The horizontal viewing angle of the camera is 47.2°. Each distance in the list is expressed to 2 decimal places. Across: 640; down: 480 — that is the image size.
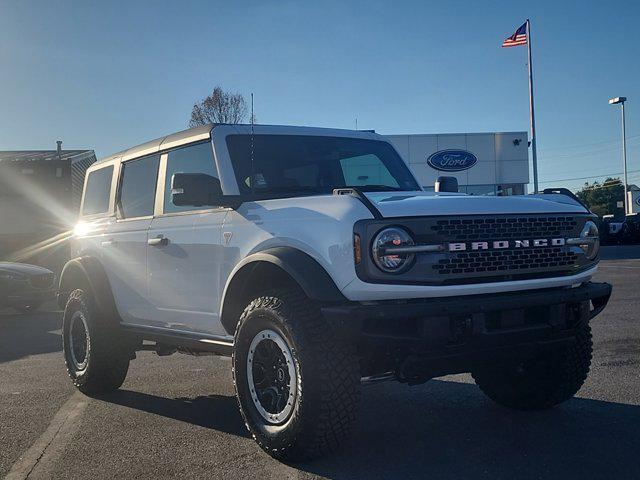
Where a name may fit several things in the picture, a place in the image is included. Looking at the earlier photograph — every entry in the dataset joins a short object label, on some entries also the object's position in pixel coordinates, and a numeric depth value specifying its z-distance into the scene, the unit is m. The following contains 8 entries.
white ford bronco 3.89
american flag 33.47
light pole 51.47
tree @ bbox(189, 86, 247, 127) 34.83
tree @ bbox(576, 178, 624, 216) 100.38
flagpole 31.25
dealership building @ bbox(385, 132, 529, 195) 33.31
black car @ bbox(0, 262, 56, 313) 13.77
